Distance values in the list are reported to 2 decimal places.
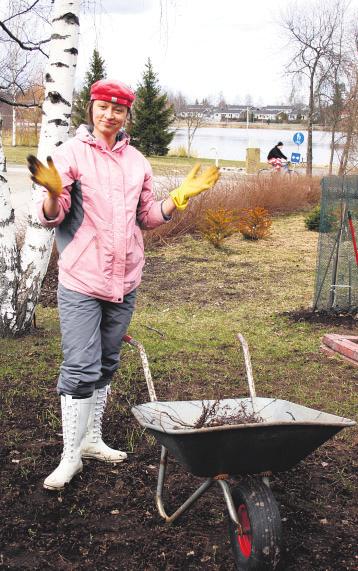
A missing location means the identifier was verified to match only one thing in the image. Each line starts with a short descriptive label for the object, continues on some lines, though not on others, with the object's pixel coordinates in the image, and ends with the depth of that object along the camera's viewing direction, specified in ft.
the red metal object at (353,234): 20.57
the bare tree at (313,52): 78.95
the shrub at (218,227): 34.42
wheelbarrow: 7.71
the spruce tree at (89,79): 99.43
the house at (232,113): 273.95
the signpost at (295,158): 86.75
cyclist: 77.20
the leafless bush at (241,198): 37.37
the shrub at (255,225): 37.63
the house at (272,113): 271.26
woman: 9.89
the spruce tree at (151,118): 110.32
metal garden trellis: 21.39
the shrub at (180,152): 124.05
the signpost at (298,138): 92.63
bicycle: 74.77
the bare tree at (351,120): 63.41
